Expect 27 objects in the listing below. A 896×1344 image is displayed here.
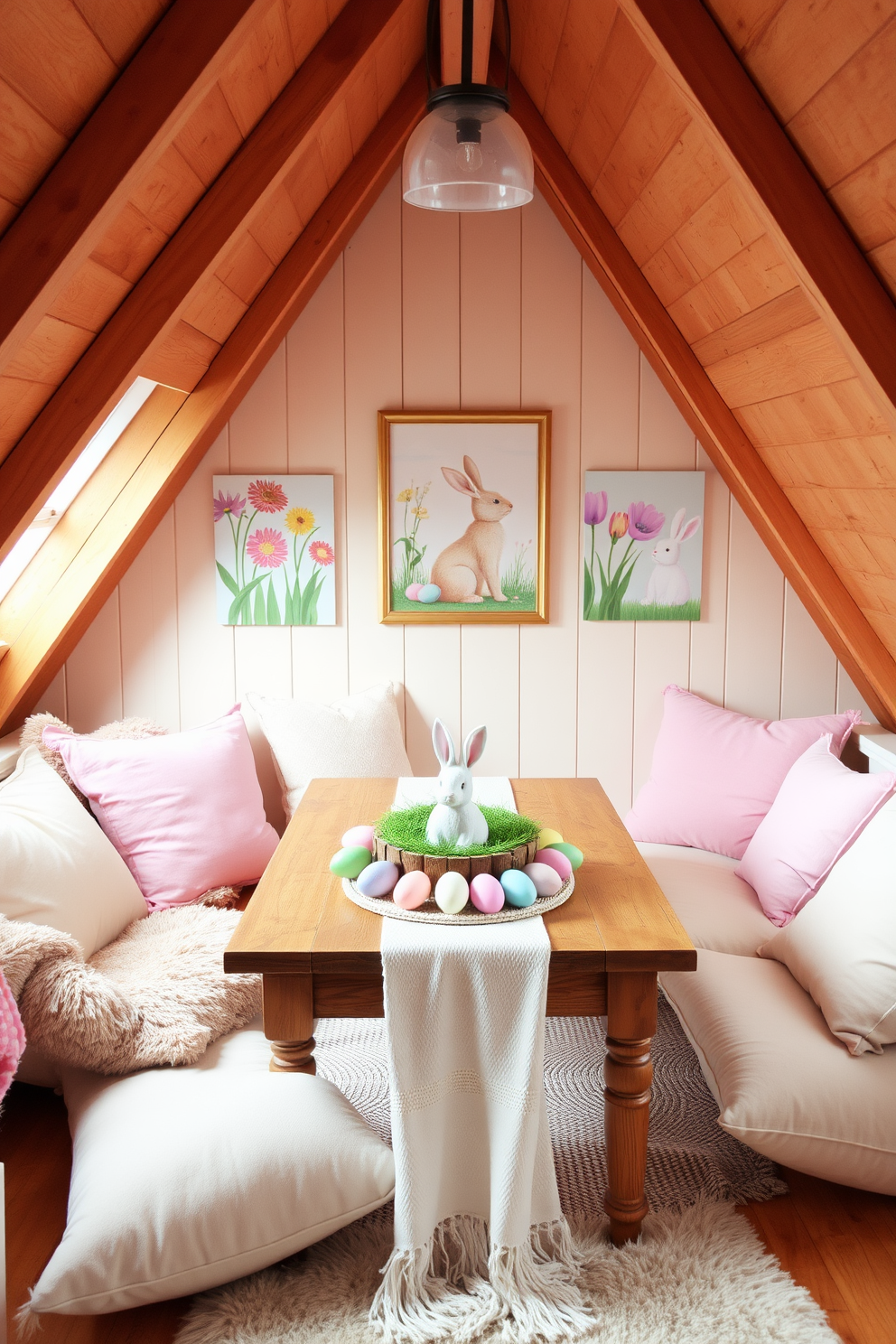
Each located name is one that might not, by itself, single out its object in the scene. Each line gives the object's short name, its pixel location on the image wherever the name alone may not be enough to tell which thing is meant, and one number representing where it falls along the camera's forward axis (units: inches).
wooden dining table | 67.0
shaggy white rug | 65.8
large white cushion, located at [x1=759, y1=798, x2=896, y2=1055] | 77.4
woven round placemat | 70.0
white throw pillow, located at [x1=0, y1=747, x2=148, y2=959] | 87.0
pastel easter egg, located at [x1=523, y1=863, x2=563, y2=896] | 73.9
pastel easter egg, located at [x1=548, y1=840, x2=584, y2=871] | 78.6
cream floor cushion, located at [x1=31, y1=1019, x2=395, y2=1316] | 62.9
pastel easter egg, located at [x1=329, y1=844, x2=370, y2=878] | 76.7
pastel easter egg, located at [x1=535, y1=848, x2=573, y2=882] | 75.8
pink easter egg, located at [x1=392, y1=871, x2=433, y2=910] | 71.4
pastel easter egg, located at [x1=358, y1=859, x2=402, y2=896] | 74.0
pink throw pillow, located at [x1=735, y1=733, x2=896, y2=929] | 95.5
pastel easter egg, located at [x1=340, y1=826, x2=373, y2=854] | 79.6
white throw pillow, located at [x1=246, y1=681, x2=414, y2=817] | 120.5
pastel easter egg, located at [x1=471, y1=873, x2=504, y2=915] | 70.2
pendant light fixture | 66.9
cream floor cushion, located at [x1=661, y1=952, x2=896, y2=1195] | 72.6
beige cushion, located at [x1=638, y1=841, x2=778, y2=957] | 95.6
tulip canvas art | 125.8
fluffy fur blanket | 75.0
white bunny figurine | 73.6
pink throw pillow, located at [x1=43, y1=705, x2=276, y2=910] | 105.7
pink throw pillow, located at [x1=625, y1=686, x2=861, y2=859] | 116.3
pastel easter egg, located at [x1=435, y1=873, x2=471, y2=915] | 69.7
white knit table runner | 66.2
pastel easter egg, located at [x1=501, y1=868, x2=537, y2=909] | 71.3
